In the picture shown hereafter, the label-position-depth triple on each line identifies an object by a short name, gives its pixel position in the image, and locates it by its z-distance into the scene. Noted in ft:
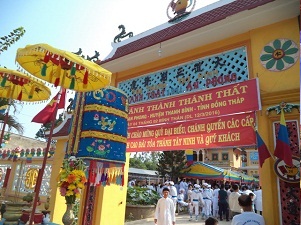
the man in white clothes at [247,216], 10.08
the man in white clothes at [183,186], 53.86
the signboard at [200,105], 15.61
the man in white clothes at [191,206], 37.00
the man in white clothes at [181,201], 44.45
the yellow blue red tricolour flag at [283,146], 12.59
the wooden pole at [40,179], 12.50
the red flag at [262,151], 13.66
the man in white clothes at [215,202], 42.16
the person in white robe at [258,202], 33.31
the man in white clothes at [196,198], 37.13
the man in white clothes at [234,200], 25.63
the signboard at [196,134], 15.66
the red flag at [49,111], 16.55
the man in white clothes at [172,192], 40.63
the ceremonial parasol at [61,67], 13.01
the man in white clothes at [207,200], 38.78
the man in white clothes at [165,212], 20.17
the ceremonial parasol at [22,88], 17.04
